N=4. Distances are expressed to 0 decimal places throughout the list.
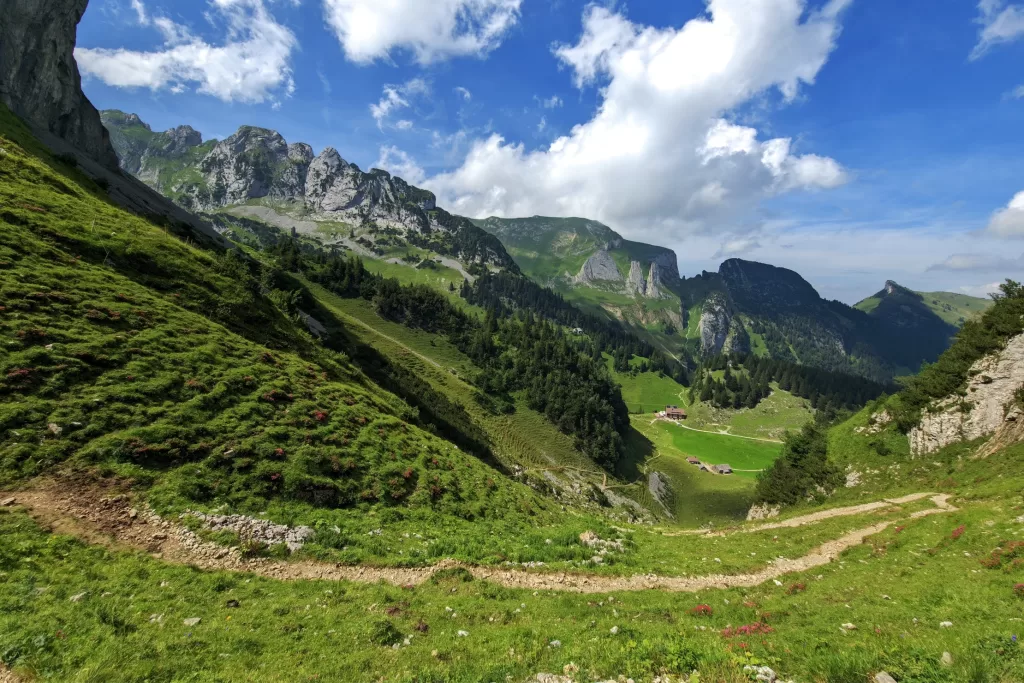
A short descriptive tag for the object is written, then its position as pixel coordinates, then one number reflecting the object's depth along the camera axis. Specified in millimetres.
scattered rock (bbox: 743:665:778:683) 7679
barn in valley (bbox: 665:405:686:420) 196750
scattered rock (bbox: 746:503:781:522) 51038
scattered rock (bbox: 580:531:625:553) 21375
